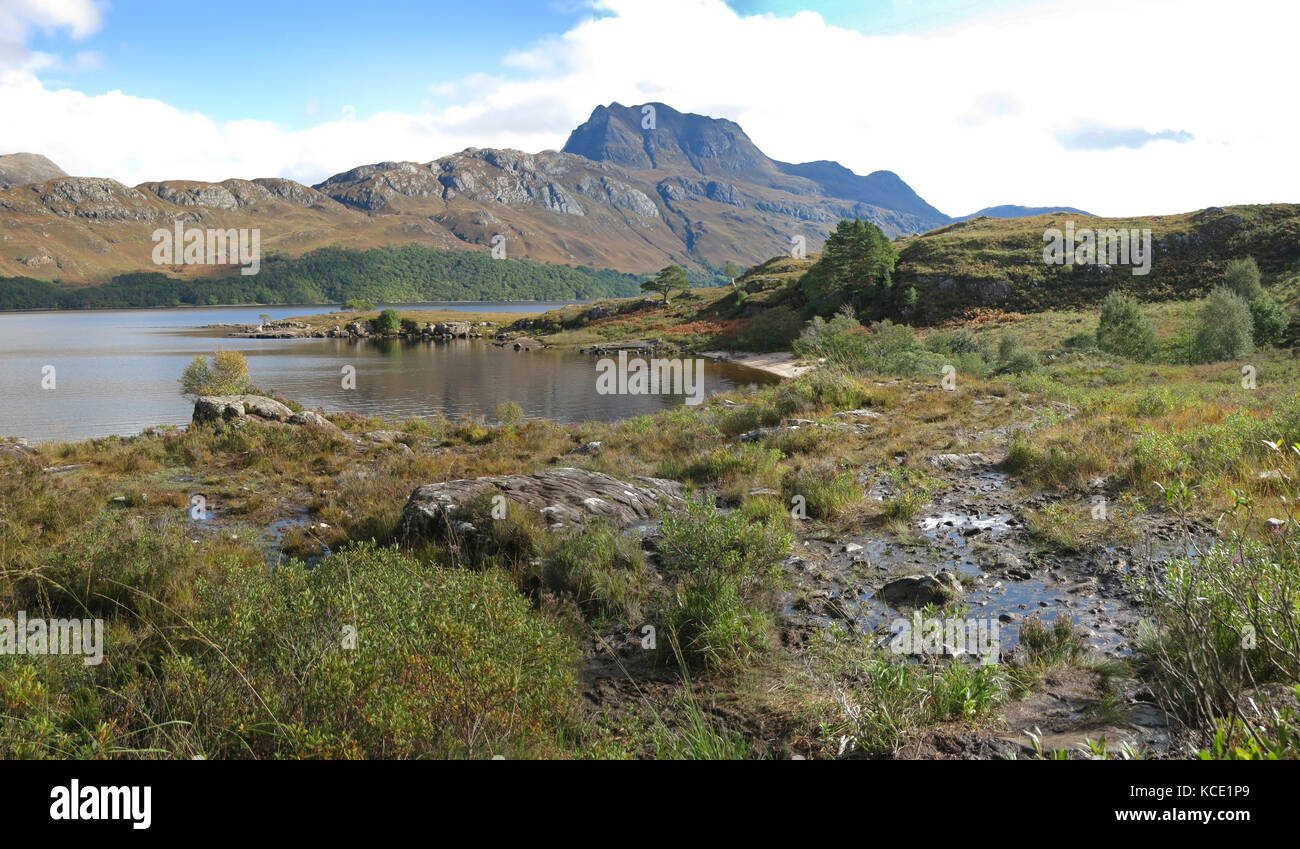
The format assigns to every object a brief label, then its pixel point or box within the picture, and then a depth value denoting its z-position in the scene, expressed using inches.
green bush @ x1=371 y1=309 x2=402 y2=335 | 4239.7
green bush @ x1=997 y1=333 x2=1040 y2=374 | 1244.3
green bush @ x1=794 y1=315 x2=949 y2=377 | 1170.6
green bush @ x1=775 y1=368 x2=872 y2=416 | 772.6
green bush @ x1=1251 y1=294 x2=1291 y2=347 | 1279.5
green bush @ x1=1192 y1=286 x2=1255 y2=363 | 1186.0
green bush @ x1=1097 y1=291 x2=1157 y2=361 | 1336.1
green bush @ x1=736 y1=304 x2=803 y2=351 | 2802.7
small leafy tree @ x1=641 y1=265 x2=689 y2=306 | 4491.1
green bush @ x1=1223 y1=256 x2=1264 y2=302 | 1648.6
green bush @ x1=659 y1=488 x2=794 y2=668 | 226.2
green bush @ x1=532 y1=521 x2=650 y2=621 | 277.9
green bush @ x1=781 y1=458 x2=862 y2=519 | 399.9
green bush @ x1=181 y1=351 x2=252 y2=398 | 1150.9
